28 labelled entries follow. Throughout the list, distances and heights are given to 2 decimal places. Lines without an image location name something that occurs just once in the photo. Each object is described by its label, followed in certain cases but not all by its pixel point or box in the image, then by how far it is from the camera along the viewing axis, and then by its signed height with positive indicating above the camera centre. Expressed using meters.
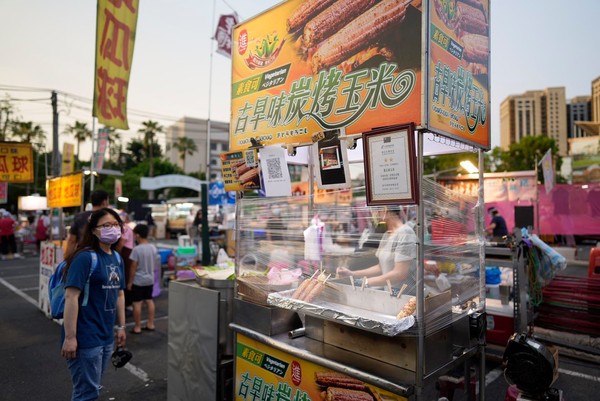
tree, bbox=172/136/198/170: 54.09 +9.13
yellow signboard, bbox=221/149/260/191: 3.32 +0.36
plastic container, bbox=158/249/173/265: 9.60 -1.14
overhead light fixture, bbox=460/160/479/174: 4.10 +0.50
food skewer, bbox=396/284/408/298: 2.48 -0.51
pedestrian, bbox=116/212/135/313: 6.06 -0.67
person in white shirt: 2.72 -0.35
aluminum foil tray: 2.19 -0.66
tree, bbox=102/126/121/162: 52.78 +8.57
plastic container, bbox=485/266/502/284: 5.75 -0.96
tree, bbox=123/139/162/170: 53.59 +8.03
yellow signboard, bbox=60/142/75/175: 14.02 +1.93
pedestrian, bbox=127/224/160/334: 5.97 -1.01
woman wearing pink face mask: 2.68 -0.69
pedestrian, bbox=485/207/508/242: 9.45 -0.35
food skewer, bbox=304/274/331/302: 2.88 -0.61
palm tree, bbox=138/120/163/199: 47.84 +9.91
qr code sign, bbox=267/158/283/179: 3.20 +0.36
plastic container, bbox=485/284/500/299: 5.48 -1.14
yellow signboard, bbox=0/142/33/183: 9.73 +1.20
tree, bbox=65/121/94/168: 50.41 +10.29
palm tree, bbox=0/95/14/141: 34.03 +8.30
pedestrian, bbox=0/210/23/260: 14.73 -1.18
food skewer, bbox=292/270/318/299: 2.97 -0.61
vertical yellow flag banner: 5.28 +2.21
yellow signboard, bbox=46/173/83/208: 6.85 +0.36
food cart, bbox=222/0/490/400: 2.28 +0.10
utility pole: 16.43 +3.27
